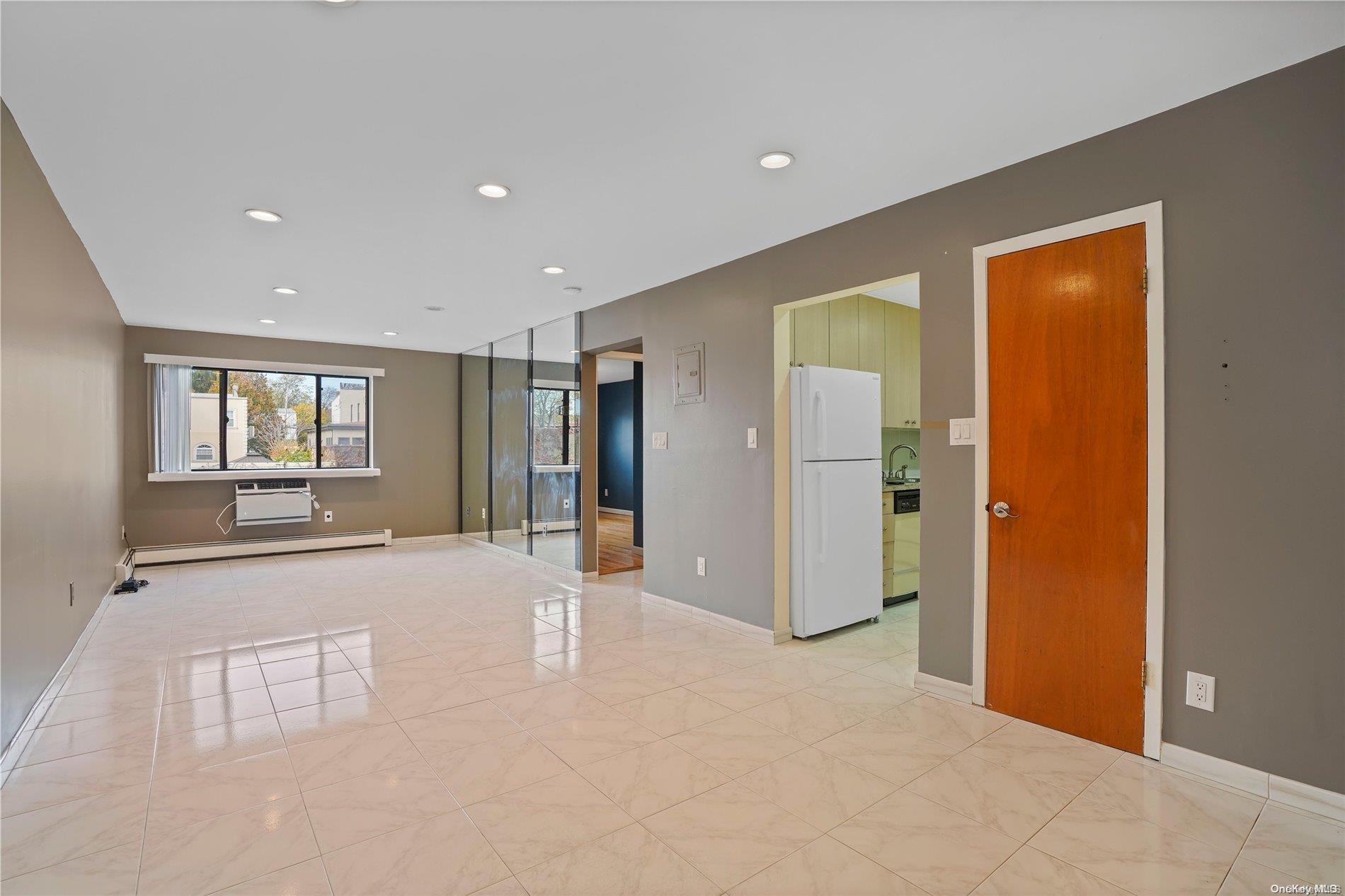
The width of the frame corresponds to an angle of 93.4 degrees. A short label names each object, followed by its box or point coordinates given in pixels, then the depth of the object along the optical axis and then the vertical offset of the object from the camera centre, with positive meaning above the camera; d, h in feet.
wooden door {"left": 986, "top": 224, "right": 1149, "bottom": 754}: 7.89 -0.55
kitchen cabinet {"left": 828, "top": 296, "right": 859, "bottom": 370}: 14.62 +2.63
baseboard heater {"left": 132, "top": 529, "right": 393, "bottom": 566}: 20.54 -3.66
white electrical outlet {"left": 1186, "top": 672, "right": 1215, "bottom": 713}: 7.26 -2.87
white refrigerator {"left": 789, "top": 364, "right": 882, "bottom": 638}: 12.78 -1.19
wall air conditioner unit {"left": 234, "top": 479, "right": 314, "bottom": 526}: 21.90 -2.08
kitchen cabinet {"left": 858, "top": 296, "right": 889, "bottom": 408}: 15.67 +2.72
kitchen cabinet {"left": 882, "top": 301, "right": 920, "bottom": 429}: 16.58 +2.03
